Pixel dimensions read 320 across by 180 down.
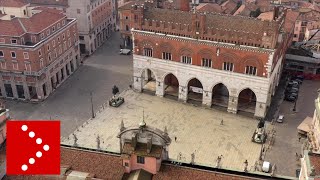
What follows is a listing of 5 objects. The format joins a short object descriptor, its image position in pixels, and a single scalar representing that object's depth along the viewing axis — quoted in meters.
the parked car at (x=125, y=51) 109.19
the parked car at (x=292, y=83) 89.38
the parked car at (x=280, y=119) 75.81
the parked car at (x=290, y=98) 83.56
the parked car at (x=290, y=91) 85.75
